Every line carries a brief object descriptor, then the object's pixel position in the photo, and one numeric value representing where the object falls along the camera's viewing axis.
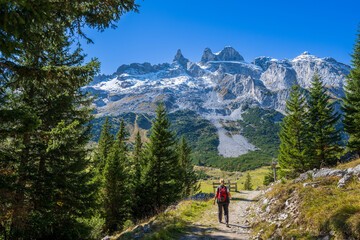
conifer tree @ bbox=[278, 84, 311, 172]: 20.89
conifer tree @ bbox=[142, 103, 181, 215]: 22.17
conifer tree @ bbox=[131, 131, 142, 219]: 22.77
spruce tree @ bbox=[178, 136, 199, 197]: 38.13
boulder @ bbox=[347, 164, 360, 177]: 6.99
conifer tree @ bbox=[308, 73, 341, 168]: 20.02
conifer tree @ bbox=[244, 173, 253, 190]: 62.96
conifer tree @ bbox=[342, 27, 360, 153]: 18.78
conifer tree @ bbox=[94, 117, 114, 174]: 26.61
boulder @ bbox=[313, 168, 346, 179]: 7.95
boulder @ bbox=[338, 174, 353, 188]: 6.66
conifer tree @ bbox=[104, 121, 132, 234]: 20.47
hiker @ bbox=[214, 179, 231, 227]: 9.13
